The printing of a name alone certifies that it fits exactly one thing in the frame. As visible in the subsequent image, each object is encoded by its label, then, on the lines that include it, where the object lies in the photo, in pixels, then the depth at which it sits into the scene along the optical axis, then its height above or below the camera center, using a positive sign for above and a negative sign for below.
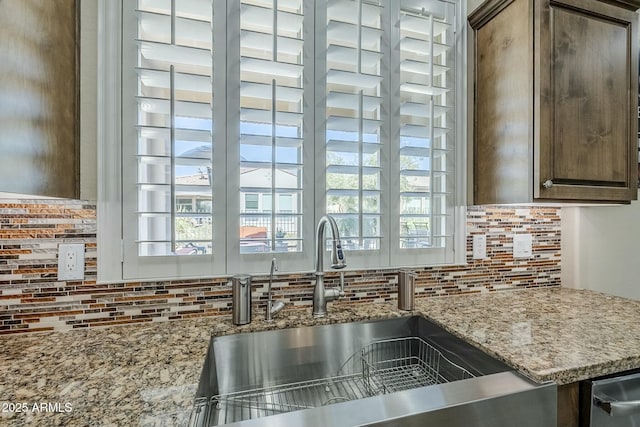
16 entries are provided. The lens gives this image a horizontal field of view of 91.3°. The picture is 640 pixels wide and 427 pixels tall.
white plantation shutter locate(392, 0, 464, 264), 1.42 +0.40
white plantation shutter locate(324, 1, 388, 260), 1.32 +0.40
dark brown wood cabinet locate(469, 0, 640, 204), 1.22 +0.48
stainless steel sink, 0.71 -0.48
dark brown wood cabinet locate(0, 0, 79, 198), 0.68 +0.31
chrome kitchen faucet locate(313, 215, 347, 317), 1.19 -0.27
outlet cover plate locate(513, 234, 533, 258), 1.63 -0.15
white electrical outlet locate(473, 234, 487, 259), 1.55 -0.14
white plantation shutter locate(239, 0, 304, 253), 1.23 +0.38
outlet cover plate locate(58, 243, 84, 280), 1.08 -0.15
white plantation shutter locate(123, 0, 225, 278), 1.12 +0.28
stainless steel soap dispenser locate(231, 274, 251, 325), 1.11 -0.29
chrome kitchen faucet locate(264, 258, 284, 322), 1.14 -0.33
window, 1.14 +0.36
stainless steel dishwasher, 0.81 -0.48
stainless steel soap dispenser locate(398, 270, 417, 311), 1.27 -0.30
